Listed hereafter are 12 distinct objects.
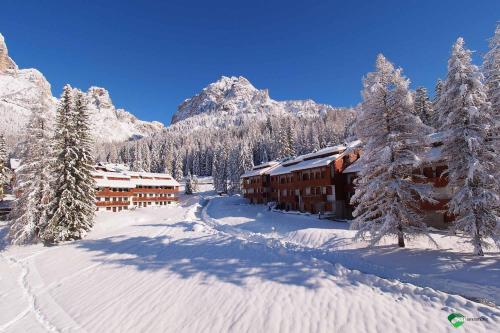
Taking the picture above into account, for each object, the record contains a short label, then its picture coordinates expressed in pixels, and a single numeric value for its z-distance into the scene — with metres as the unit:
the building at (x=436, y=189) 28.93
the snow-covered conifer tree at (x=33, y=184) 32.19
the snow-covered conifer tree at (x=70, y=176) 32.72
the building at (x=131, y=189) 63.09
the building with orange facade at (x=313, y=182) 42.09
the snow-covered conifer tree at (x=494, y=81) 18.88
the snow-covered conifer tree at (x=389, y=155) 20.45
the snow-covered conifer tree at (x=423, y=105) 55.44
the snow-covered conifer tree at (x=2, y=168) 57.19
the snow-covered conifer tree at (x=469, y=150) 17.84
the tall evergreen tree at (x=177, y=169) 124.75
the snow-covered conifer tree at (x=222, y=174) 99.75
